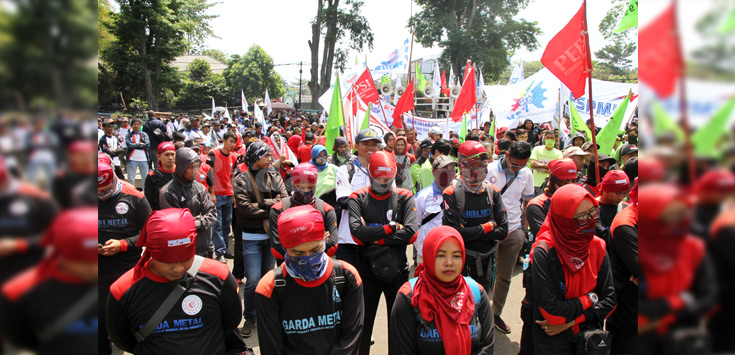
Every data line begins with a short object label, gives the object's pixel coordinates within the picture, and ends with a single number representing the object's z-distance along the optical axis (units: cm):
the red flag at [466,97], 1002
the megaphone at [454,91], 2105
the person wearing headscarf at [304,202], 364
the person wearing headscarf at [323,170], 475
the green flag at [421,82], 2357
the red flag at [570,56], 463
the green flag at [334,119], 728
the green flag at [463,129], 1010
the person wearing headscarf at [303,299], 240
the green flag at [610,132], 599
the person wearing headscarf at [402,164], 635
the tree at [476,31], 3694
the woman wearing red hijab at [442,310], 239
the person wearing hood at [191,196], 406
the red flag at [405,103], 935
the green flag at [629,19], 558
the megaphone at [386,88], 1606
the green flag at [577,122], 778
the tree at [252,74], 4406
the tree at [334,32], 3228
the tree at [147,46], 2614
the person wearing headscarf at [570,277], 262
